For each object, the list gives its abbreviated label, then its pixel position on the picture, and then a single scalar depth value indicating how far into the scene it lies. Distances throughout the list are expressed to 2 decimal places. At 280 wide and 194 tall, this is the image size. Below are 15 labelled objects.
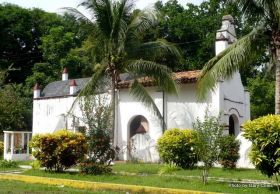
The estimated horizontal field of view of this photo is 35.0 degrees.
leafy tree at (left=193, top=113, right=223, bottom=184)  12.94
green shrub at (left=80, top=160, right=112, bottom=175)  15.44
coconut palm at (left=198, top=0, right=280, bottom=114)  16.25
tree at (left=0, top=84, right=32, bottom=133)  30.44
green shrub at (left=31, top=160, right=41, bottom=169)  17.33
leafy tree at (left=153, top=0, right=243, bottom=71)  38.28
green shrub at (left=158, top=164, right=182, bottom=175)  15.98
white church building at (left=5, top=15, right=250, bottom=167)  21.73
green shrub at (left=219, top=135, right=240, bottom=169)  17.59
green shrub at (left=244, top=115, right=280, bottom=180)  10.99
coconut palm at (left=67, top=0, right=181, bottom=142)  21.34
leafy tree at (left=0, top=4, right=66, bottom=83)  45.06
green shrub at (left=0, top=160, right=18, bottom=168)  19.33
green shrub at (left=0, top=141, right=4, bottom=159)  23.81
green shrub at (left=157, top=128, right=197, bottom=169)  17.53
